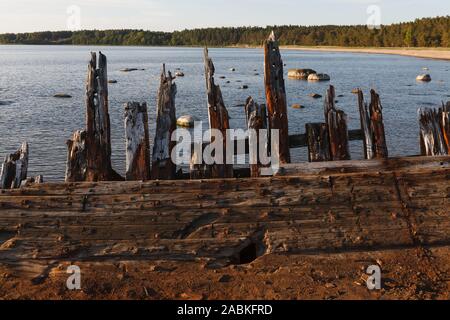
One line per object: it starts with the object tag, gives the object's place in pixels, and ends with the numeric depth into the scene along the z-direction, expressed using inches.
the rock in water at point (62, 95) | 1437.0
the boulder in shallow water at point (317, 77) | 2076.2
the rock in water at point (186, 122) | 971.9
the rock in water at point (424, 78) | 2008.9
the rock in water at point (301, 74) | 2183.8
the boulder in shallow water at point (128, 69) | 2635.3
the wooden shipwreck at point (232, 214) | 249.9
